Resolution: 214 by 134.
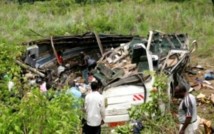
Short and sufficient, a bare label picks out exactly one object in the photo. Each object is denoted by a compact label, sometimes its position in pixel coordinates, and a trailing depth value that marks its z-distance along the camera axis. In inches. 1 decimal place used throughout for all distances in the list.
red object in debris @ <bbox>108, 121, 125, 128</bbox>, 347.6
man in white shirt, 310.8
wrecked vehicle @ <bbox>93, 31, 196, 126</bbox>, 348.2
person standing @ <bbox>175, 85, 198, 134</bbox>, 295.3
